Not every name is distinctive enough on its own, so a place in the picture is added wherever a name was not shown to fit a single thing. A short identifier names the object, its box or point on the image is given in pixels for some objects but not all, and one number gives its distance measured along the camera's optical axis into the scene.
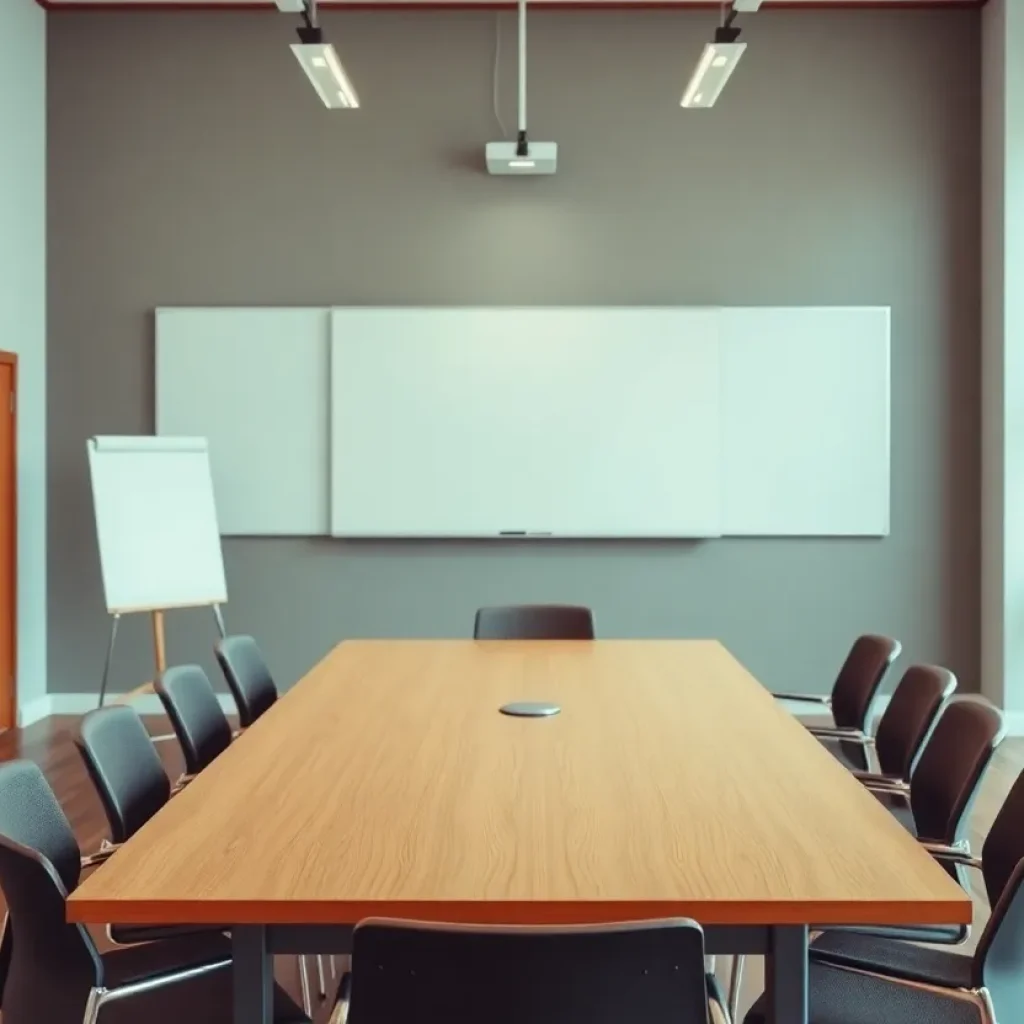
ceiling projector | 6.14
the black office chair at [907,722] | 3.12
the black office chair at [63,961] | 1.92
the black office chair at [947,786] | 2.49
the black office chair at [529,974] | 1.46
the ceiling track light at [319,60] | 4.20
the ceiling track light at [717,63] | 4.29
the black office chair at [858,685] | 3.66
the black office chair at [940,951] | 2.24
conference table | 1.73
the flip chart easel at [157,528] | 5.81
